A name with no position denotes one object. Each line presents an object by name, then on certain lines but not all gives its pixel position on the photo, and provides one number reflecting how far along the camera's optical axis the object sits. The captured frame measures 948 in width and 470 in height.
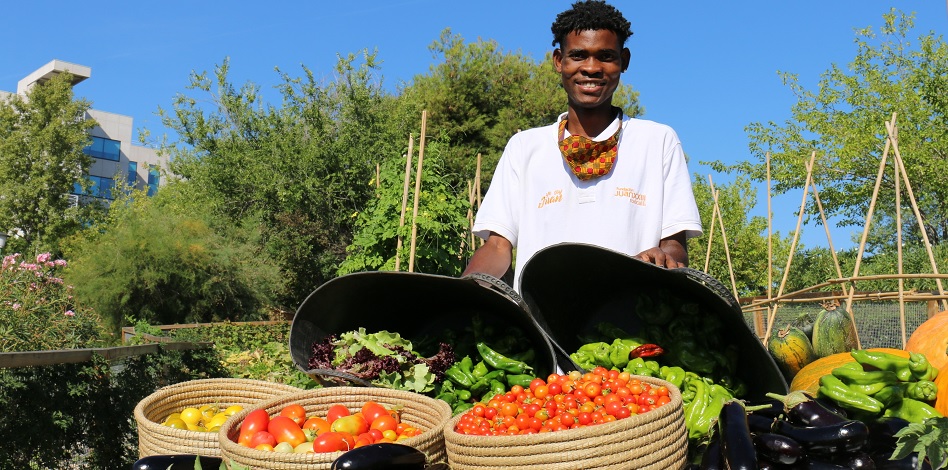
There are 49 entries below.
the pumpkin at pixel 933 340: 2.95
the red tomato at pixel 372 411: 2.44
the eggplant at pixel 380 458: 1.92
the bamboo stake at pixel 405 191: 8.32
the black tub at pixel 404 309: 2.32
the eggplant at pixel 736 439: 1.89
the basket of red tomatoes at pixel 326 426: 1.99
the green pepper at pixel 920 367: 2.41
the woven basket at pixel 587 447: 1.76
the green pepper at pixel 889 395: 2.37
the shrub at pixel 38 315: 8.35
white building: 57.28
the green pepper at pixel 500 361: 2.39
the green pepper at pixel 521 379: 2.38
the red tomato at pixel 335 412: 2.50
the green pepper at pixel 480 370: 2.48
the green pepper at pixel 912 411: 2.32
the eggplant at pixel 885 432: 2.11
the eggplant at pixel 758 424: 2.06
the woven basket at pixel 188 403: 2.37
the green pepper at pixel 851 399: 2.32
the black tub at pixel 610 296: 2.04
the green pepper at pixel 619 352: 2.29
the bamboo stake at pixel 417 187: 7.91
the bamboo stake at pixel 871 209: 6.43
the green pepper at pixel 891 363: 2.38
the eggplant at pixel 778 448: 2.01
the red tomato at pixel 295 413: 2.48
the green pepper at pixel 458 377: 2.51
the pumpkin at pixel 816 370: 2.88
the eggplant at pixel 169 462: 2.17
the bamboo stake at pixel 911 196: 6.32
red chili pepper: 2.28
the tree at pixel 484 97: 28.83
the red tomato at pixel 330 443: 2.18
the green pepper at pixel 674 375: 2.19
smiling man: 2.62
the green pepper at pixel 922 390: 2.40
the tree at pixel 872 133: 22.52
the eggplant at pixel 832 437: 2.02
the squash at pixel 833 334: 4.50
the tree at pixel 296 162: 22.39
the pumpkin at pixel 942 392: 2.40
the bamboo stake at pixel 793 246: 6.12
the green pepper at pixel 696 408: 2.11
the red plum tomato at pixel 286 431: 2.27
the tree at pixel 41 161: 29.53
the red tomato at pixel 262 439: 2.21
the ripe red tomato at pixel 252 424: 2.25
